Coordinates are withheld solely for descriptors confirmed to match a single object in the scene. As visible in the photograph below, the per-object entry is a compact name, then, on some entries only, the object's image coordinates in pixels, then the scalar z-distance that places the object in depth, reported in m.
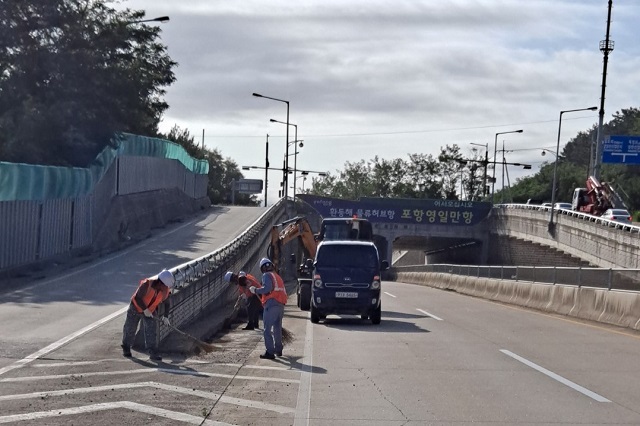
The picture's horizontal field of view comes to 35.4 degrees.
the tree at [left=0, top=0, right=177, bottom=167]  46.78
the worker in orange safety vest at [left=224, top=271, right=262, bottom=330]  22.87
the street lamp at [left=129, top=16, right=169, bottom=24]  43.62
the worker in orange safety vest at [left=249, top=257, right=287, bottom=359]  16.98
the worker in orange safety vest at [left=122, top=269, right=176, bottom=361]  16.31
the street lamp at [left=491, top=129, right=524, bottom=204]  83.92
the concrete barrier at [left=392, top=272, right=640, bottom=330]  23.98
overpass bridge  67.00
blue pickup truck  25.62
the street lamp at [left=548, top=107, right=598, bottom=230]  60.95
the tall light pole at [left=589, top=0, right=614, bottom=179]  53.38
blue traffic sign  54.94
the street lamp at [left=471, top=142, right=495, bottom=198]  96.12
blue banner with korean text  92.19
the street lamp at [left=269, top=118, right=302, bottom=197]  85.53
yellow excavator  31.22
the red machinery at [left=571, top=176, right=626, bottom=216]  69.06
